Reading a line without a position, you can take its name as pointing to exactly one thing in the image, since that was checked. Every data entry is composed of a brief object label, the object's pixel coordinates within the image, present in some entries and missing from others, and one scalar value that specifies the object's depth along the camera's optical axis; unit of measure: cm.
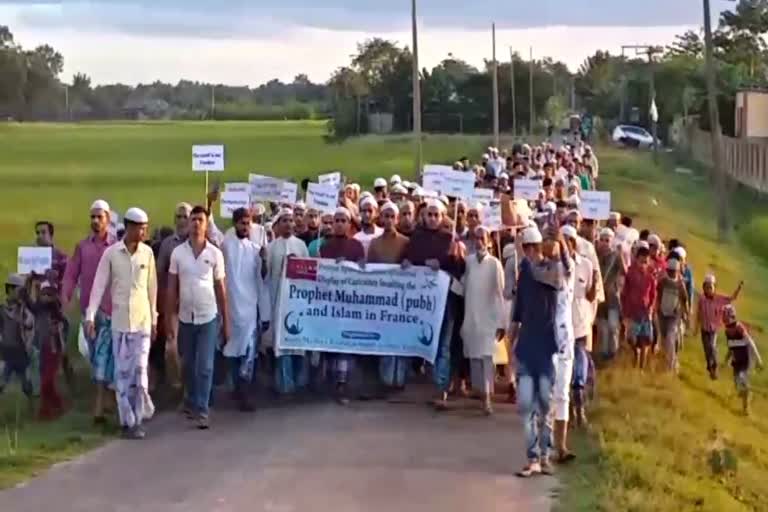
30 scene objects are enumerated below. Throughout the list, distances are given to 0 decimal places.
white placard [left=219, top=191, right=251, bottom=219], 1888
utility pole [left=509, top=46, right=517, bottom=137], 7325
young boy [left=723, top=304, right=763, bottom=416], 2000
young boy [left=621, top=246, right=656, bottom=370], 1775
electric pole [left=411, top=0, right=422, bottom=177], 2911
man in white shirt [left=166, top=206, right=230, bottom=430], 1408
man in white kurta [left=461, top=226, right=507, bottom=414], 1485
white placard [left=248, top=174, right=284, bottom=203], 1955
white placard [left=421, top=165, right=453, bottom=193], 1808
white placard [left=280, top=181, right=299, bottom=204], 1910
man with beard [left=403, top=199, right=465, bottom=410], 1527
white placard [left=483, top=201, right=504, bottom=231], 1652
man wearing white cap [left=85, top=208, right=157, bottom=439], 1363
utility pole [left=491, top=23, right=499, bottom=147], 4956
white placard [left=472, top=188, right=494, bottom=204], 1875
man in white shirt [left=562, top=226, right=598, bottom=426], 1407
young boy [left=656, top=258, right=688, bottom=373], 1842
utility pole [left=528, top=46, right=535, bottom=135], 7575
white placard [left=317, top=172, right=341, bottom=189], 1852
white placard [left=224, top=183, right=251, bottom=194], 1909
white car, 8403
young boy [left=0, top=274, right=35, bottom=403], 1492
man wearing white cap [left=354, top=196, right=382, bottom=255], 1589
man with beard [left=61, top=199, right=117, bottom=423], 1407
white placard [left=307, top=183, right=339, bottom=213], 1692
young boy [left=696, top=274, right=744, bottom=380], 2020
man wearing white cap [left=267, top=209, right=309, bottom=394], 1550
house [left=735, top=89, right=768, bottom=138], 7206
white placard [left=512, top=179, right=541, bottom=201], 2131
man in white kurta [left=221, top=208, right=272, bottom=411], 1495
